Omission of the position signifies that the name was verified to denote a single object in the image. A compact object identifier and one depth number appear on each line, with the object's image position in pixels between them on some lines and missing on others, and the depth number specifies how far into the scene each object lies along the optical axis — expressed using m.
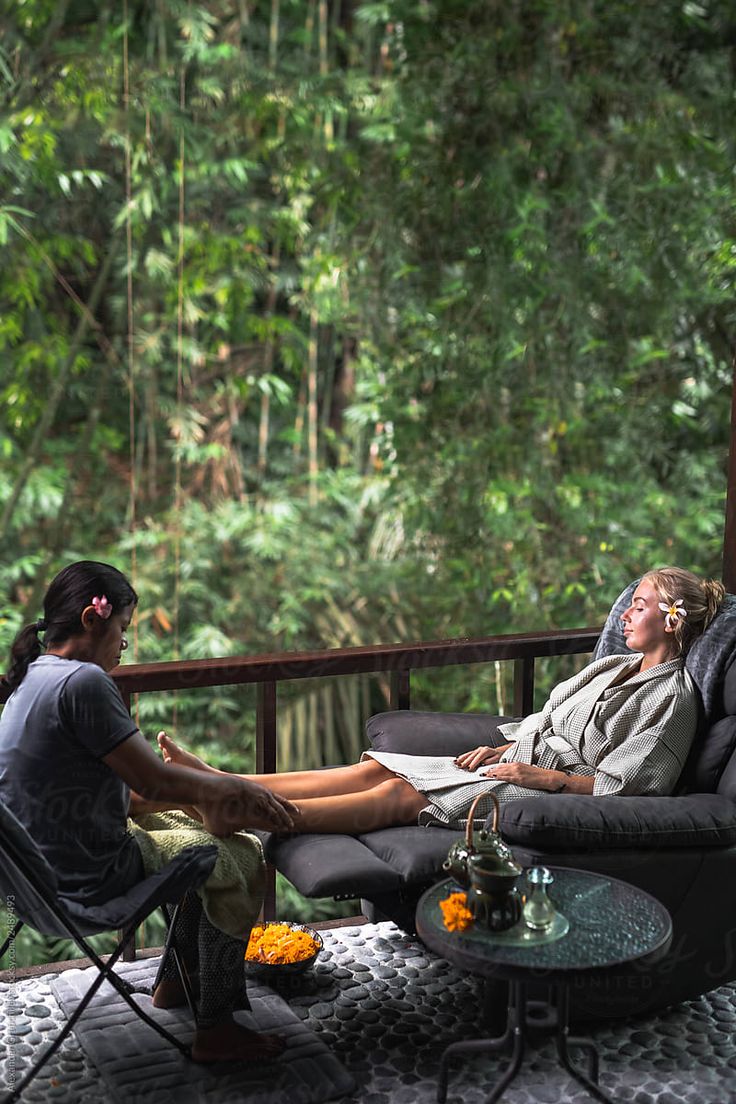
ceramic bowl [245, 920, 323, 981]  2.86
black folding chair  2.22
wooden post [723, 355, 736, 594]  3.58
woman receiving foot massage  2.83
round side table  2.12
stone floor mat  2.43
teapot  2.27
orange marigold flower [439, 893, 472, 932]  2.25
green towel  2.48
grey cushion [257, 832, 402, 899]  2.50
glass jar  2.25
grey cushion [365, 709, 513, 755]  3.16
